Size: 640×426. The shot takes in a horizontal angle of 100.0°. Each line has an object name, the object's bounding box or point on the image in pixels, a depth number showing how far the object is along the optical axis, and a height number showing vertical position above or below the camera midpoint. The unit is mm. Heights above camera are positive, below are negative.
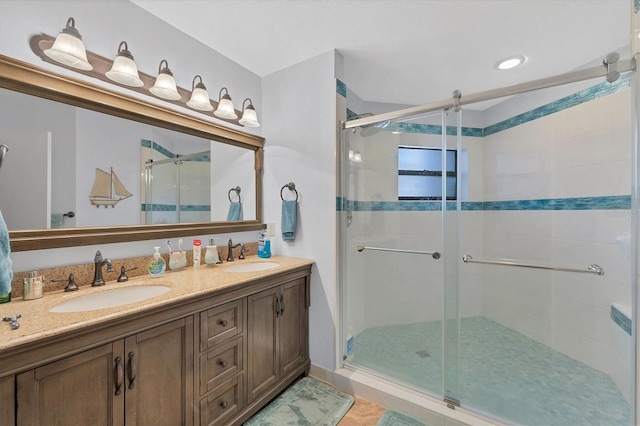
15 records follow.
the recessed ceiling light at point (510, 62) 2143 +1244
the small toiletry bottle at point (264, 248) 2197 -285
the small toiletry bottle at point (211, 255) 1881 -297
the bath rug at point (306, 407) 1619 -1256
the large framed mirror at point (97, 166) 1221 +273
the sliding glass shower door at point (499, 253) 1749 -318
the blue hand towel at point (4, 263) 894 -169
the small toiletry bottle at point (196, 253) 1813 -270
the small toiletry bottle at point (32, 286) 1162 -321
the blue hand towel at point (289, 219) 2182 -47
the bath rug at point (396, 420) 1624 -1274
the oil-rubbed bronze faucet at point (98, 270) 1394 -299
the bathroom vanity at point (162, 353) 864 -594
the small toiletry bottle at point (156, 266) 1578 -311
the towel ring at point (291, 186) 2236 +227
